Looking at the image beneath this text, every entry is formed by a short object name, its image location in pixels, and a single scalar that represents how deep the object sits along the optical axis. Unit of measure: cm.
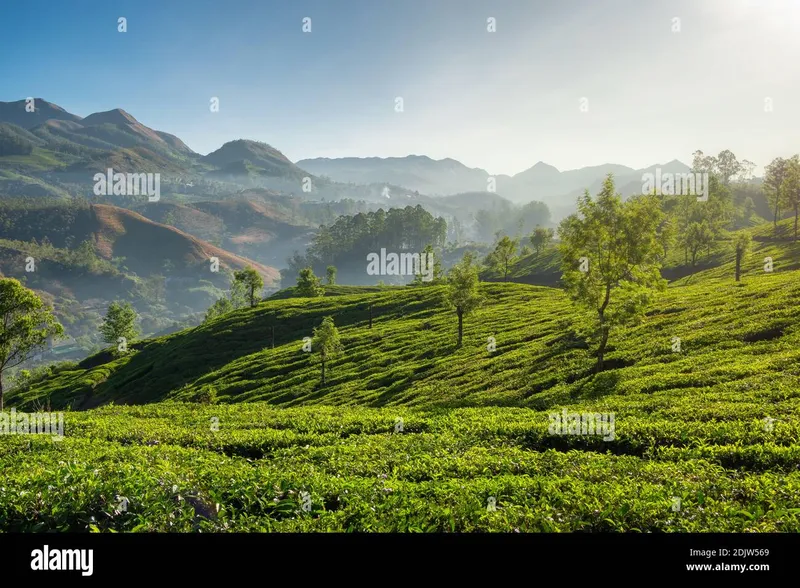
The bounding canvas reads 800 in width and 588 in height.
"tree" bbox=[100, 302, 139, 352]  11075
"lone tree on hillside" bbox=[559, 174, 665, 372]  3111
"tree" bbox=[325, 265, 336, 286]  14945
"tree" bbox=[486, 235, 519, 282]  13038
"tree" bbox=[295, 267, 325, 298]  11988
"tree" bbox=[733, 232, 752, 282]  6696
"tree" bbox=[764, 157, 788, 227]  11782
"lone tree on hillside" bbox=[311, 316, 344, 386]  5209
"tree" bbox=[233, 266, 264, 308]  10581
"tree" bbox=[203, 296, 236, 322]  15475
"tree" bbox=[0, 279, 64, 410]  3994
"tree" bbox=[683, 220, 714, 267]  8931
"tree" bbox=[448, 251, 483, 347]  5503
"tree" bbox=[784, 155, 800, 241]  9212
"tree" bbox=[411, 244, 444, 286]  12758
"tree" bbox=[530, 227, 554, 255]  16662
